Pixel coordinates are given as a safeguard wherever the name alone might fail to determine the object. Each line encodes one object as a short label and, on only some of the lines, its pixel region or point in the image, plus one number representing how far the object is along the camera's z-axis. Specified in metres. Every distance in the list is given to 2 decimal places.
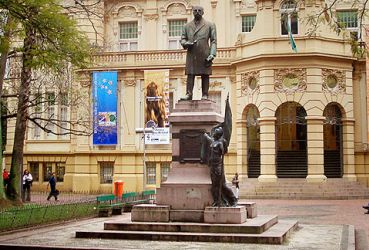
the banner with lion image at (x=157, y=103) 39.72
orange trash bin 33.19
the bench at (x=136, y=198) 26.83
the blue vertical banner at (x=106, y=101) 40.50
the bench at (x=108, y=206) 24.14
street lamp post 37.25
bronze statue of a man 18.39
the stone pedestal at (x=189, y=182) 16.31
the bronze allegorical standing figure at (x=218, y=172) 16.27
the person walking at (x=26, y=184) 33.15
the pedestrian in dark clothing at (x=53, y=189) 33.13
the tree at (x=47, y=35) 16.83
